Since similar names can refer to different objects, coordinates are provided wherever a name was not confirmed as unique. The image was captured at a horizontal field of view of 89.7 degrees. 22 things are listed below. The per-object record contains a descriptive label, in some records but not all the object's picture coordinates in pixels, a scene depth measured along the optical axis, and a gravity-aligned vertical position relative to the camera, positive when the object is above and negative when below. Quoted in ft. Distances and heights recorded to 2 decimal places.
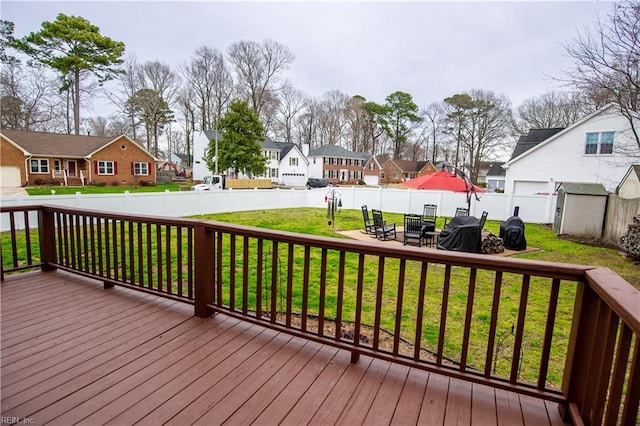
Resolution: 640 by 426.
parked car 106.93 -2.17
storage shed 33.45 -2.11
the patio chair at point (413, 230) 28.05 -4.37
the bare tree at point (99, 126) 111.05 +13.82
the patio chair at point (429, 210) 42.88 -3.74
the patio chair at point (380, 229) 29.91 -4.67
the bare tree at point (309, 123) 132.36 +22.62
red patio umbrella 28.99 -0.03
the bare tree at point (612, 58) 22.29 +9.92
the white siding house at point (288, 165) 117.08 +3.69
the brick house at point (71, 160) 60.70 +1.18
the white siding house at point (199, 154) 101.60 +5.38
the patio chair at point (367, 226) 32.41 -4.68
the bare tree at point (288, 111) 122.85 +25.41
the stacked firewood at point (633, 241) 23.71 -3.74
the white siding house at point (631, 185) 29.60 +0.57
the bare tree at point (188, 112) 103.30 +20.25
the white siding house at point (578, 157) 43.34 +4.54
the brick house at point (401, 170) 135.03 +4.61
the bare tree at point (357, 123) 134.51 +24.13
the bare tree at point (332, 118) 133.49 +25.32
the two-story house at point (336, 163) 126.72 +5.58
